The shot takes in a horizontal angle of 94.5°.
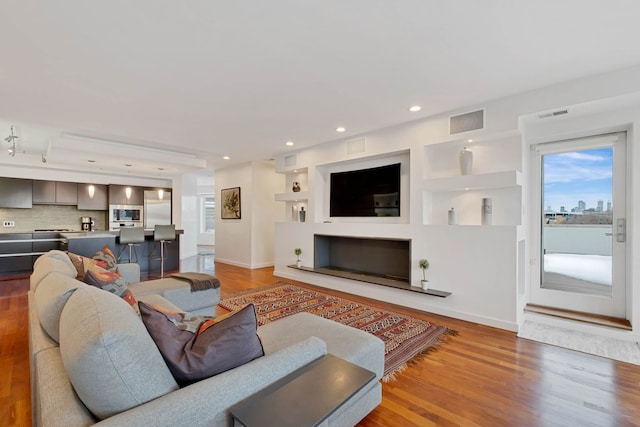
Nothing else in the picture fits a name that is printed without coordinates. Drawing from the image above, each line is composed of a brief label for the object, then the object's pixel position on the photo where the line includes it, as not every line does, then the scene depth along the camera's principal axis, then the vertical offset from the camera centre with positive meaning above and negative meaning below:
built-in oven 7.61 -0.14
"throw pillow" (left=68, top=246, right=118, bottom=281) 2.36 -0.46
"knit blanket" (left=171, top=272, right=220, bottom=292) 3.09 -0.76
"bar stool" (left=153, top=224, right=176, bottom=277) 5.95 -0.49
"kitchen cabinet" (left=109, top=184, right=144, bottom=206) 7.56 +0.40
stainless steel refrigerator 8.06 +0.05
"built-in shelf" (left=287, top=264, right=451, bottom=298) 3.72 -1.02
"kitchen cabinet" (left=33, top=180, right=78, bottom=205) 6.68 +0.42
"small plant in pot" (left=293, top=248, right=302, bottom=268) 5.51 -0.79
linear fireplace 4.43 -0.80
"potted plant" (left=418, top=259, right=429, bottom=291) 3.84 -0.81
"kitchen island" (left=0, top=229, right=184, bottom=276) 5.30 -0.67
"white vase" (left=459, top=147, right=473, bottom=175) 3.66 +0.62
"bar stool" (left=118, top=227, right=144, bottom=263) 5.53 -0.48
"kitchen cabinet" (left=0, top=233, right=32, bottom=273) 5.56 -0.80
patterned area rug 2.67 -1.27
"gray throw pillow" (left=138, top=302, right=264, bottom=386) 1.11 -0.53
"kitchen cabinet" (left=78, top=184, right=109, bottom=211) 7.25 +0.31
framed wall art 7.37 +0.20
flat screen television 4.57 +0.31
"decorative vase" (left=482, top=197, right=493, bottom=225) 3.54 -0.01
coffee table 0.94 -0.67
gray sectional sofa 0.91 -0.59
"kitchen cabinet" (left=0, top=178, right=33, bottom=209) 6.27 +0.39
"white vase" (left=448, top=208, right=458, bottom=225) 3.78 -0.08
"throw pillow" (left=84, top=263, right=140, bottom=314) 1.88 -0.48
